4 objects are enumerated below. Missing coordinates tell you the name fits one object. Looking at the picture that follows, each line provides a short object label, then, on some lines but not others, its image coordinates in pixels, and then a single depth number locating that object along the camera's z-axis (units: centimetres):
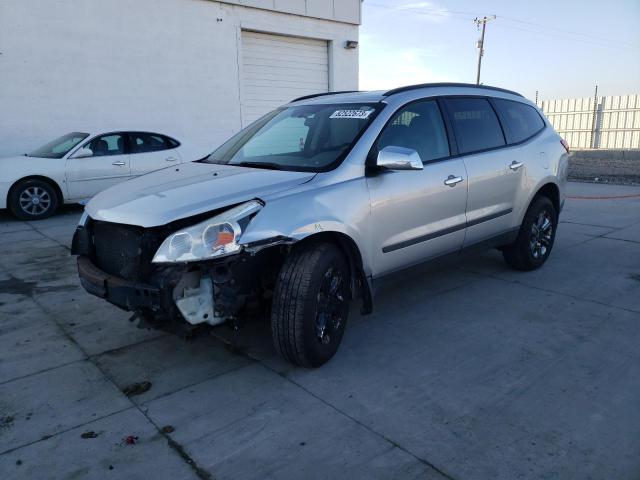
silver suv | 297
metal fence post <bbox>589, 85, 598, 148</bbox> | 2705
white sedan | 869
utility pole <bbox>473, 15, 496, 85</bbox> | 4288
